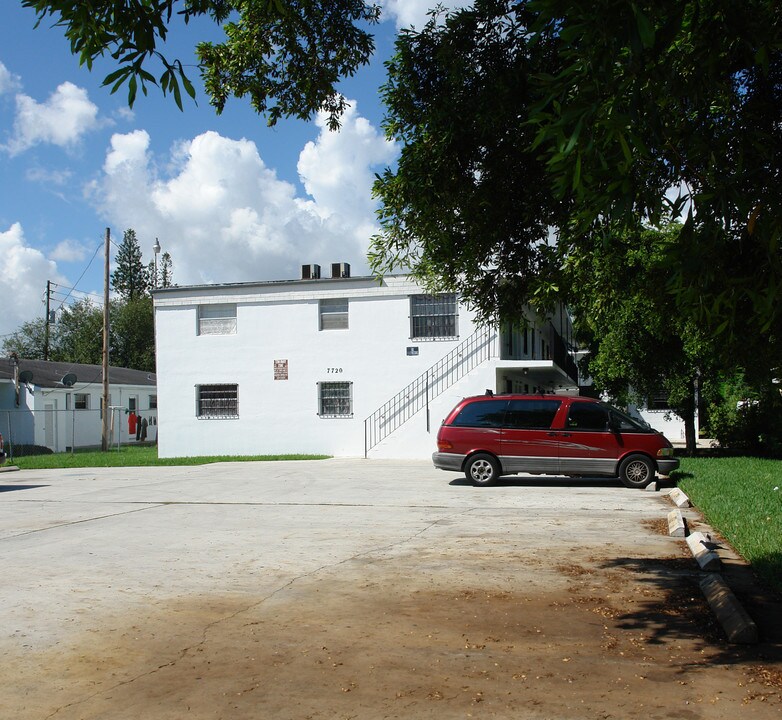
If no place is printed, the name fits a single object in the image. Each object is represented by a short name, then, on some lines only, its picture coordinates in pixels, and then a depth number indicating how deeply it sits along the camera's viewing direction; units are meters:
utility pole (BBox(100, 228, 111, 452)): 33.12
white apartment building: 26.48
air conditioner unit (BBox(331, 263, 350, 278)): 30.05
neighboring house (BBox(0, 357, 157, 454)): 37.06
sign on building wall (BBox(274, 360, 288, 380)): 28.34
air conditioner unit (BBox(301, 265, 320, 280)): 29.95
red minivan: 17.08
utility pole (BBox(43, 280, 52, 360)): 62.10
